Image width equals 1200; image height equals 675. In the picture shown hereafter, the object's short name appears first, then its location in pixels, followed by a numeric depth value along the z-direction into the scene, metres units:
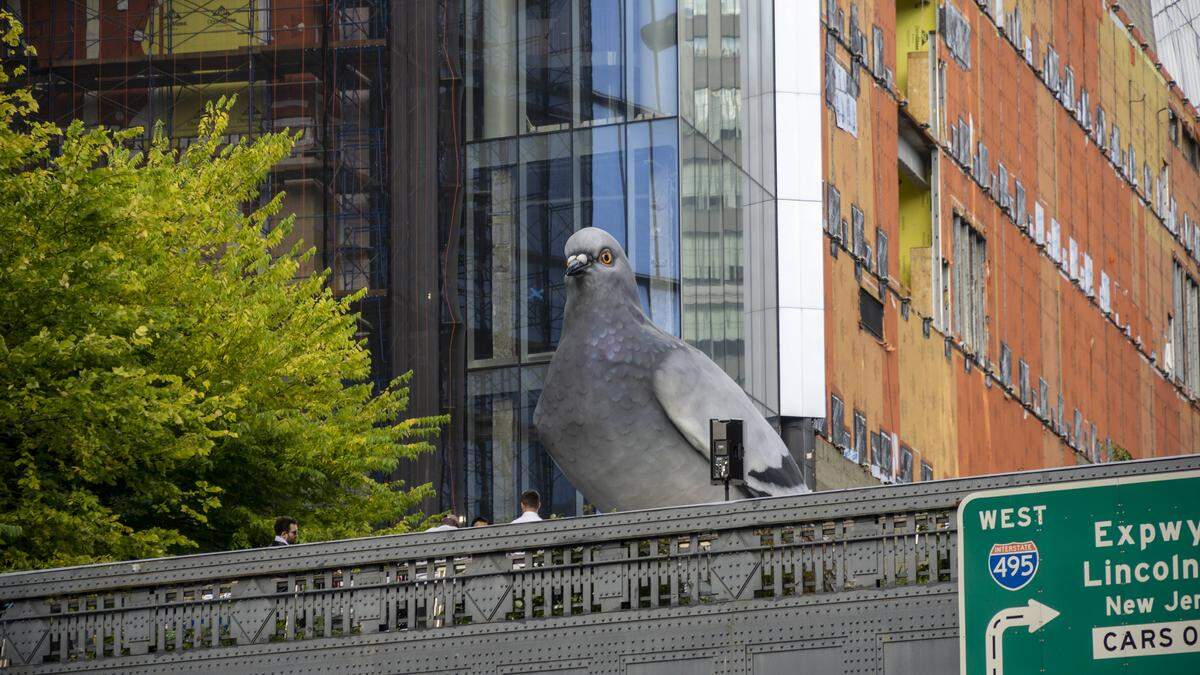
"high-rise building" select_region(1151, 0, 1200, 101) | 98.44
